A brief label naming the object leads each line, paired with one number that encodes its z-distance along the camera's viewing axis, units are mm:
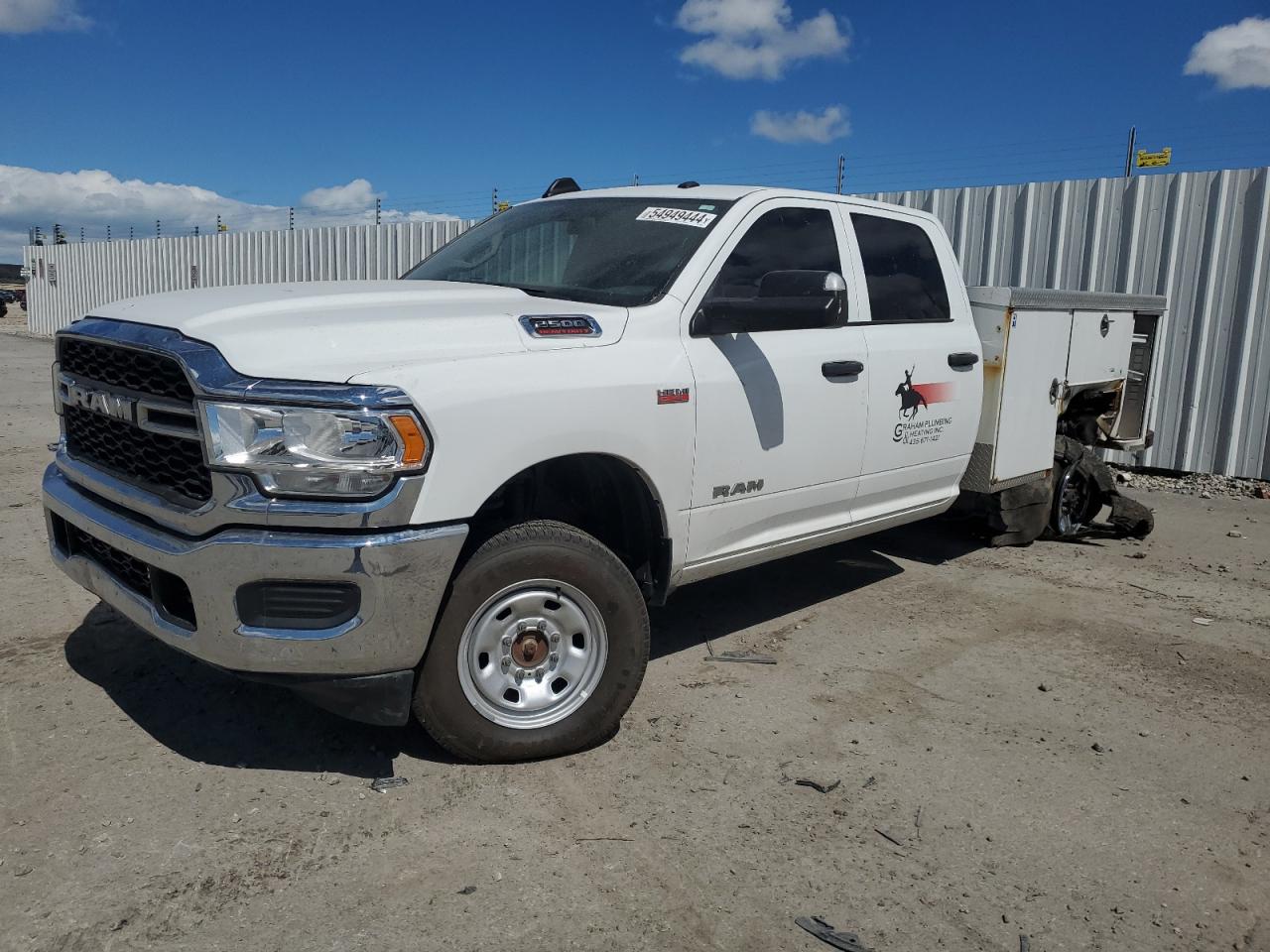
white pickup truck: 3014
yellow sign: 9977
